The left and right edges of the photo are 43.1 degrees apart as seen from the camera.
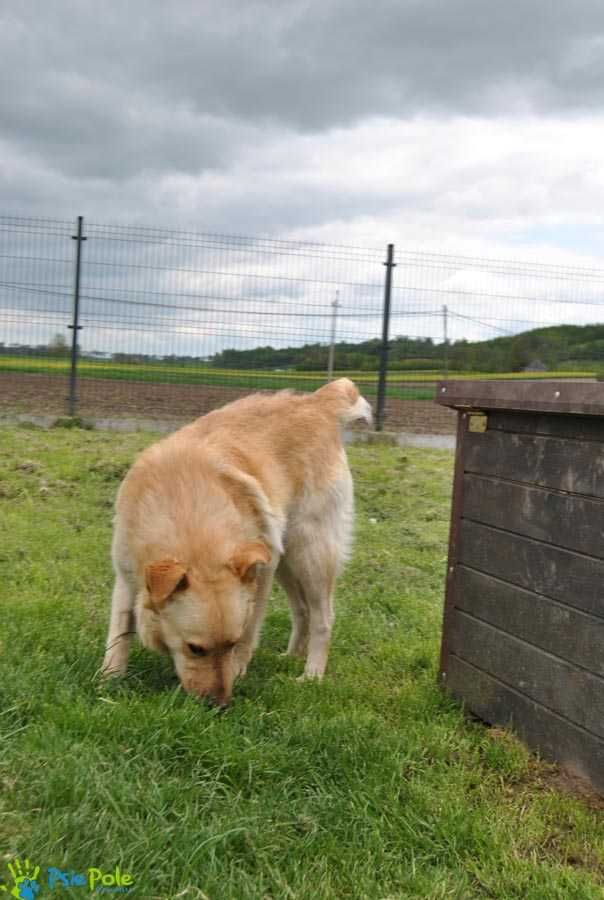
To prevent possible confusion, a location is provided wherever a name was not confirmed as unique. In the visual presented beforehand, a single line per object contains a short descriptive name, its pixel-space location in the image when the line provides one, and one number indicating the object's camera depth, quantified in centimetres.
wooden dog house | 279
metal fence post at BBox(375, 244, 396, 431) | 1264
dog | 305
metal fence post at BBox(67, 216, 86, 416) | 1189
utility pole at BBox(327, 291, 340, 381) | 1248
